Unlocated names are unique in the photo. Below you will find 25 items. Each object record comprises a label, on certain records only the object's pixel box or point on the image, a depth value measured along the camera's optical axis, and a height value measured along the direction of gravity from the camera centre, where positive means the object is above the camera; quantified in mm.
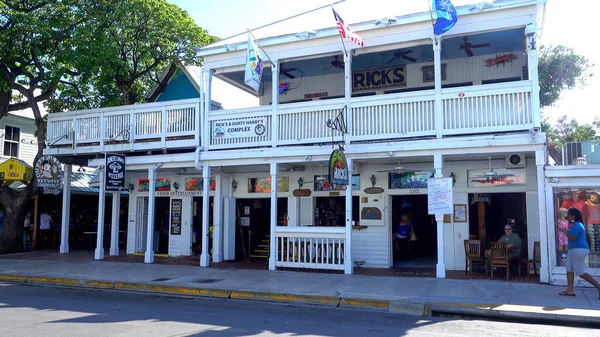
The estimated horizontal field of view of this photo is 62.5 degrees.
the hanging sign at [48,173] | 16094 +1242
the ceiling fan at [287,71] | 15594 +4490
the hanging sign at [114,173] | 14492 +1145
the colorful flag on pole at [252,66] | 12234 +3652
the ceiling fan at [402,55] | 13925 +4484
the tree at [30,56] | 16109 +5232
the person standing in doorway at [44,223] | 19953 -483
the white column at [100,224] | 15875 -409
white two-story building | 11523 +1804
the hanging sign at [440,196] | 11328 +375
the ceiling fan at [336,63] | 14714 +4509
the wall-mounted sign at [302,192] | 14859 +593
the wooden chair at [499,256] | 11281 -1003
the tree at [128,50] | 16844 +5962
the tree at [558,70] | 21938 +6323
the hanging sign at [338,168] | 11523 +1033
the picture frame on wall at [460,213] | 13023 -22
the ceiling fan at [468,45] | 13119 +4472
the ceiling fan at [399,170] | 13297 +1153
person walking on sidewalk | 9312 -723
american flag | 11172 +4199
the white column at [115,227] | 16984 -543
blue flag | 10977 +4381
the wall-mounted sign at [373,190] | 13930 +619
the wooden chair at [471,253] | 11962 -1007
